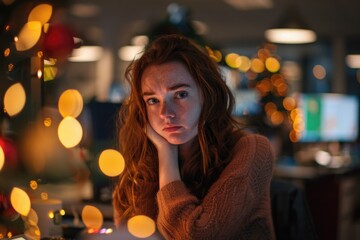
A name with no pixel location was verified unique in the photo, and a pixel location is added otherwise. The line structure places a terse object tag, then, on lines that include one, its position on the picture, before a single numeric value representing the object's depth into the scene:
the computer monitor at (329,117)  4.92
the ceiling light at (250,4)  8.29
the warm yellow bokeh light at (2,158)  1.39
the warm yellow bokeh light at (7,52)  1.38
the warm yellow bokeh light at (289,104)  5.00
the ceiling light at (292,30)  5.34
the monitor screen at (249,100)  5.05
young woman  1.50
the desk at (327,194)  4.13
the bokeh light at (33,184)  1.48
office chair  1.96
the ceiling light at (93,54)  8.12
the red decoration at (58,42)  1.49
